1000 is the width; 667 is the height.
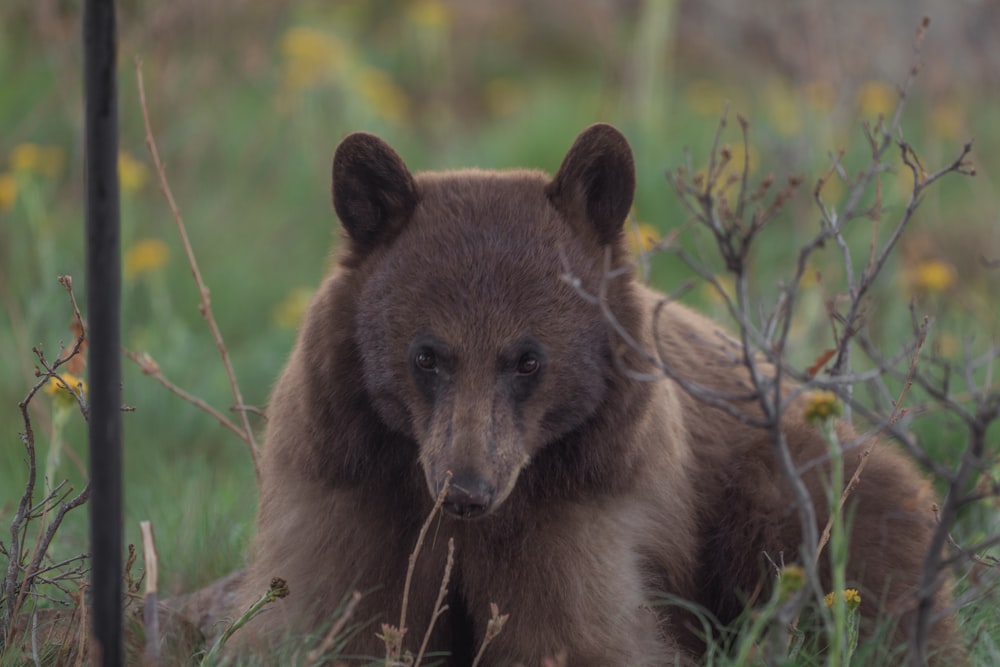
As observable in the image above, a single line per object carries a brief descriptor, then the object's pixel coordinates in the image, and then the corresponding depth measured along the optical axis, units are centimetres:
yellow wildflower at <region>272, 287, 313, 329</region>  1412
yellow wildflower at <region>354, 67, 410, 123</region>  1917
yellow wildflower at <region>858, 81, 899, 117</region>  1948
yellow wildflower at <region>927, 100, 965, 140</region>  1870
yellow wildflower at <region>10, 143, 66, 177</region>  1241
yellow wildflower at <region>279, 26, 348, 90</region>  1777
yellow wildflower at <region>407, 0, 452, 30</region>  1867
